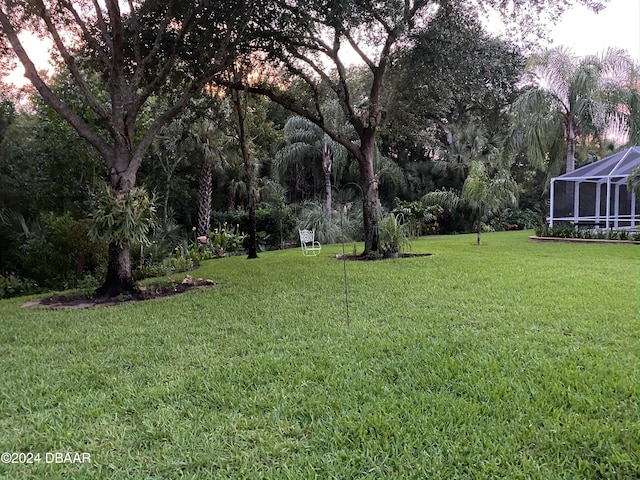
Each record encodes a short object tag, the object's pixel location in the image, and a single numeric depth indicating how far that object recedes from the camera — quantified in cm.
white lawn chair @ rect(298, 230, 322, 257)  1243
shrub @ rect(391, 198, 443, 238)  1896
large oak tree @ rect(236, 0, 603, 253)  767
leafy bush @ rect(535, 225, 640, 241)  1275
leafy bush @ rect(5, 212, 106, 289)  996
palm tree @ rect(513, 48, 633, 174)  1513
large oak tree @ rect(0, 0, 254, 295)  695
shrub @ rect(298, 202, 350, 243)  1636
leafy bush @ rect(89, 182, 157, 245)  675
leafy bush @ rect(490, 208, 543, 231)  2408
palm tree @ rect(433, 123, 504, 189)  2292
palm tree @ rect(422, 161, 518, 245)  1310
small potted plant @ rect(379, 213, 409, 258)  1054
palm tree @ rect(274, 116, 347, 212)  1999
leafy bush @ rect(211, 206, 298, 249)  1652
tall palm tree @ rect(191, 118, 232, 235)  1602
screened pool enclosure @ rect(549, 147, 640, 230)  1560
